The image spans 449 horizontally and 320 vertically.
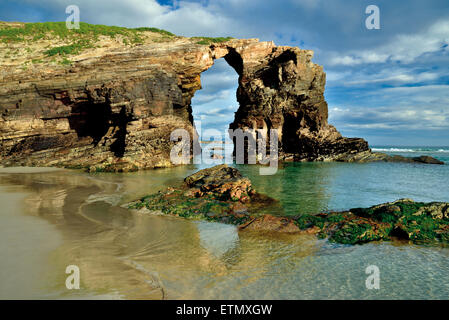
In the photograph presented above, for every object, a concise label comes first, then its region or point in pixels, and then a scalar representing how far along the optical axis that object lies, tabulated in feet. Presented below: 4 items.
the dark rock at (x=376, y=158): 105.81
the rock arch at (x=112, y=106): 86.48
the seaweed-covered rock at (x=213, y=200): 29.94
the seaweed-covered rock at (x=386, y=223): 22.38
